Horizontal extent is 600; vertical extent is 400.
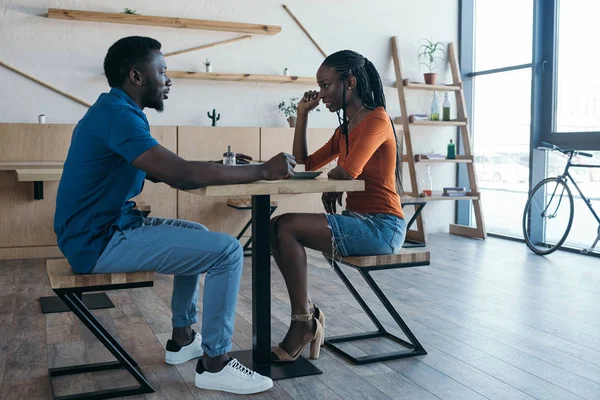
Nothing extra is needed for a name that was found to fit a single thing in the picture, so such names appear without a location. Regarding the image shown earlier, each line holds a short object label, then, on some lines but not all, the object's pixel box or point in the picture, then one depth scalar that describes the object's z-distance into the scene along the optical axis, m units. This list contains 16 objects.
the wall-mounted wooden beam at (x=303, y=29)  5.43
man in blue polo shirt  1.93
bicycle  4.68
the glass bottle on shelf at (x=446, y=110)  5.82
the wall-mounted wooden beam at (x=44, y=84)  4.65
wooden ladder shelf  5.65
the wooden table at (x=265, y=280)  2.08
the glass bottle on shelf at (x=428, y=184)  5.66
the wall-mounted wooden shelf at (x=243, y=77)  5.04
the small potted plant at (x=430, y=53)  5.98
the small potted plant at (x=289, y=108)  5.44
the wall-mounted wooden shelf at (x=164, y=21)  4.68
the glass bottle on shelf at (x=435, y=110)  5.79
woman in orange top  2.30
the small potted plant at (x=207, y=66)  5.13
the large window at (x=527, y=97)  4.92
